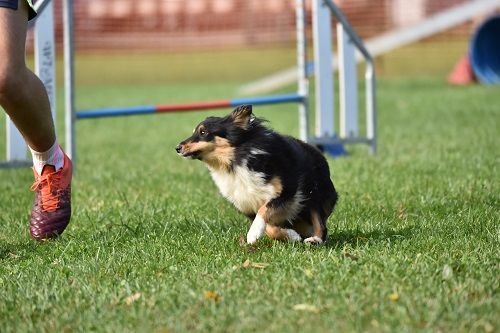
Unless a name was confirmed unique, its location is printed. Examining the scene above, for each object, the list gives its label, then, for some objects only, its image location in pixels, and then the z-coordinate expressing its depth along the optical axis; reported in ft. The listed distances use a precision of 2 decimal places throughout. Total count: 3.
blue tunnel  100.73
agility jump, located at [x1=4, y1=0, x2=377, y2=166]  43.11
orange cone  103.86
